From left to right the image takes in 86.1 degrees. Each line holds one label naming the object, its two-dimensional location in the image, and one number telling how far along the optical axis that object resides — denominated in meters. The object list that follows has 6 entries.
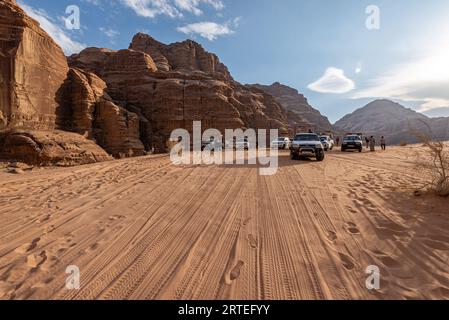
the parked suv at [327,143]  25.73
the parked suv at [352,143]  24.81
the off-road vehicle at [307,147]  14.75
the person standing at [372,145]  25.89
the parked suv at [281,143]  29.41
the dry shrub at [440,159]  5.89
